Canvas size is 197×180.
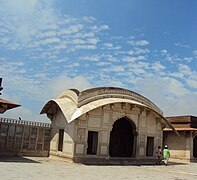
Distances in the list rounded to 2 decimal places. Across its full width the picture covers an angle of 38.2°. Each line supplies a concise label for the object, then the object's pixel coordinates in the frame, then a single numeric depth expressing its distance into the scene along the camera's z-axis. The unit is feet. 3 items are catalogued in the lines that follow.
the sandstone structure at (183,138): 74.64
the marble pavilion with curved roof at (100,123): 51.55
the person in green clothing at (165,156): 56.94
